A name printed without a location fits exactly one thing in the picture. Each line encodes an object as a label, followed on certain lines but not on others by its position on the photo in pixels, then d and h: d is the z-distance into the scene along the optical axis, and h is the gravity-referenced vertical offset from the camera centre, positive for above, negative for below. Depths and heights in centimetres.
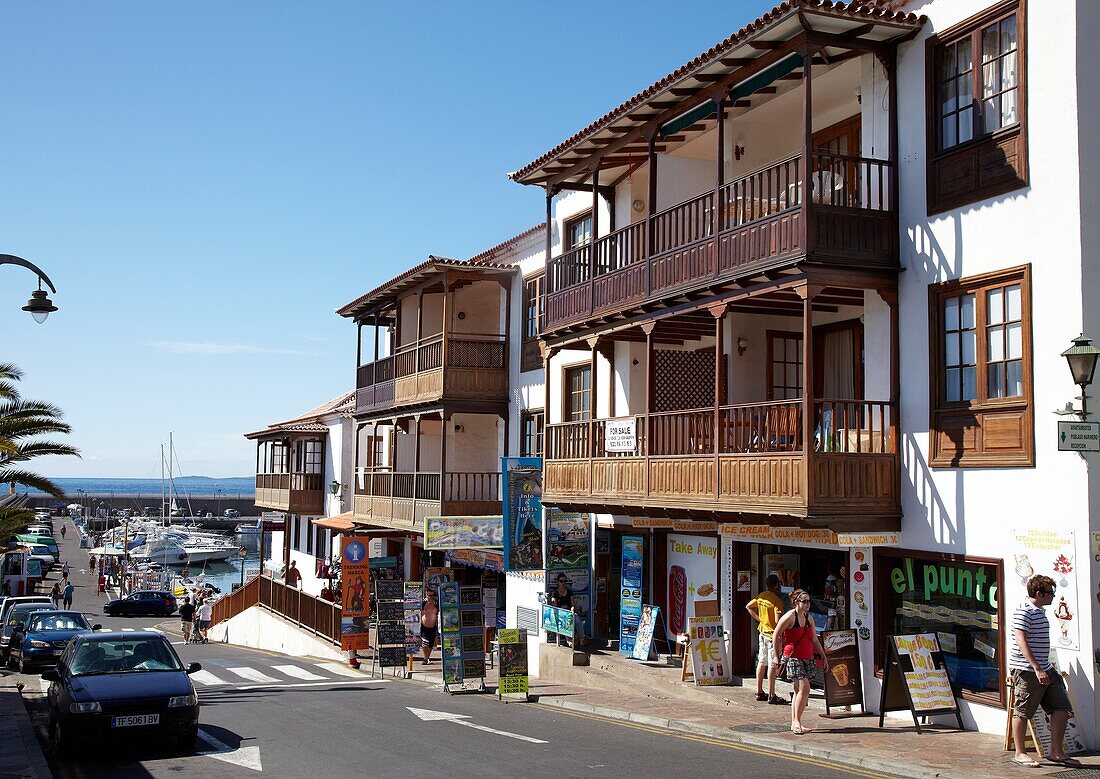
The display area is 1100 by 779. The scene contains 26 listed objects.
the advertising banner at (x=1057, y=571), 1212 -111
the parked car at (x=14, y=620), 2614 -396
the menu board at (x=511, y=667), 1792 -327
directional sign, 1193 +43
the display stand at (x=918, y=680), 1324 -255
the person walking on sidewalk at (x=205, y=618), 4197 -582
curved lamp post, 1443 +218
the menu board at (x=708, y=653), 1728 -290
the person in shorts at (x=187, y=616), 4245 -630
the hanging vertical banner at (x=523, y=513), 2300 -91
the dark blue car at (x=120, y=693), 1252 -269
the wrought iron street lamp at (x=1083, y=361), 1181 +126
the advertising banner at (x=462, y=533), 2658 -157
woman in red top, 1362 -217
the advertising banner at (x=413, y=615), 2430 -332
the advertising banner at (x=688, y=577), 1909 -191
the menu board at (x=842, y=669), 1455 -265
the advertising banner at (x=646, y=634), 1972 -298
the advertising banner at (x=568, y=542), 2259 -148
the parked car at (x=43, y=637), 2358 -380
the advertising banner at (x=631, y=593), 2070 -237
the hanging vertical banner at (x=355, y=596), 2656 -313
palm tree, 2027 +72
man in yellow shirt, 1565 -217
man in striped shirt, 1120 -208
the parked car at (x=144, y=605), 5562 -719
